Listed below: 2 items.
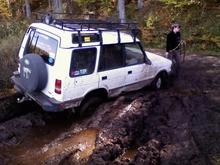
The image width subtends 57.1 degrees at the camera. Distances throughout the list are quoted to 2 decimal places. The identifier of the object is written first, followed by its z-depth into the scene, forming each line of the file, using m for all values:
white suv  4.29
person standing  6.24
